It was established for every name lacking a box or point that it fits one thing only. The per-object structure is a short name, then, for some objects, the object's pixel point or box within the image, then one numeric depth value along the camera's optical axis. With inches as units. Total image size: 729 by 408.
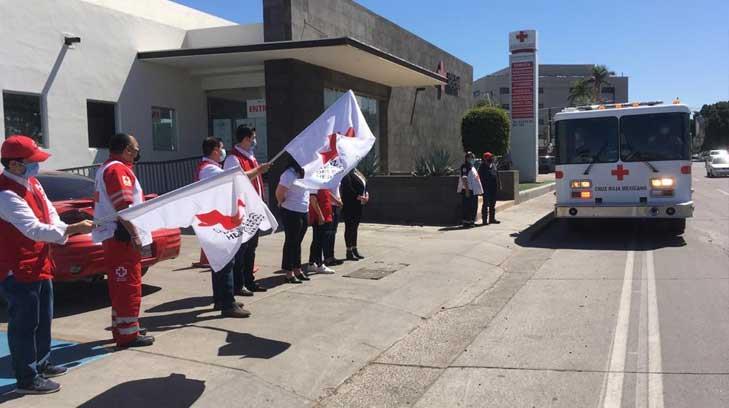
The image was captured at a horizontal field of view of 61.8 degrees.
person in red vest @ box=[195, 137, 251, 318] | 241.9
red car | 244.5
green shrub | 1114.7
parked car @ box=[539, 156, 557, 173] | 1898.4
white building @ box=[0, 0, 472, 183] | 500.7
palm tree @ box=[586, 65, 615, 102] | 3540.8
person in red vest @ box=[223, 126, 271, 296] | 266.2
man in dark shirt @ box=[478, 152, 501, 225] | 568.1
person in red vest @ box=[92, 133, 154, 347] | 195.0
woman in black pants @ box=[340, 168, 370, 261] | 380.8
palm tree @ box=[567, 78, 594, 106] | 3456.2
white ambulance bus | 448.1
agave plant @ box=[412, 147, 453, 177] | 600.4
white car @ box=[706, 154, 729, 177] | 1441.9
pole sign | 1208.2
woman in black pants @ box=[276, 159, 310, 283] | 287.4
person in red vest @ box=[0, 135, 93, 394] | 159.2
